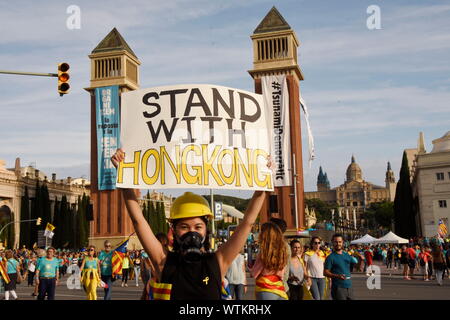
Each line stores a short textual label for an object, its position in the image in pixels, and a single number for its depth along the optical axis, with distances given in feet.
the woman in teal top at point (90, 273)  44.24
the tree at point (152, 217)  268.60
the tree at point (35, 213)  217.36
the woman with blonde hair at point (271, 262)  21.40
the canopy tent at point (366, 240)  130.00
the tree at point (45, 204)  219.41
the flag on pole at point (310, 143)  184.25
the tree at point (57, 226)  225.15
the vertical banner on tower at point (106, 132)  219.00
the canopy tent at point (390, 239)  123.34
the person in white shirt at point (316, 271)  38.91
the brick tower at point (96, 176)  237.25
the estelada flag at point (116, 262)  49.42
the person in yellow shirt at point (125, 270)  86.12
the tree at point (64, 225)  228.02
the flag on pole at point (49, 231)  126.75
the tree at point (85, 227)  241.35
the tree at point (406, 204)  201.87
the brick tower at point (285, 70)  210.38
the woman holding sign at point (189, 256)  11.06
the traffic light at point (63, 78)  49.60
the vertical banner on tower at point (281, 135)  189.26
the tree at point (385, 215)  476.13
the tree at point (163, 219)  283.79
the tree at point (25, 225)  211.41
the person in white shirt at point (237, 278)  39.84
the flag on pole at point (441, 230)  113.09
